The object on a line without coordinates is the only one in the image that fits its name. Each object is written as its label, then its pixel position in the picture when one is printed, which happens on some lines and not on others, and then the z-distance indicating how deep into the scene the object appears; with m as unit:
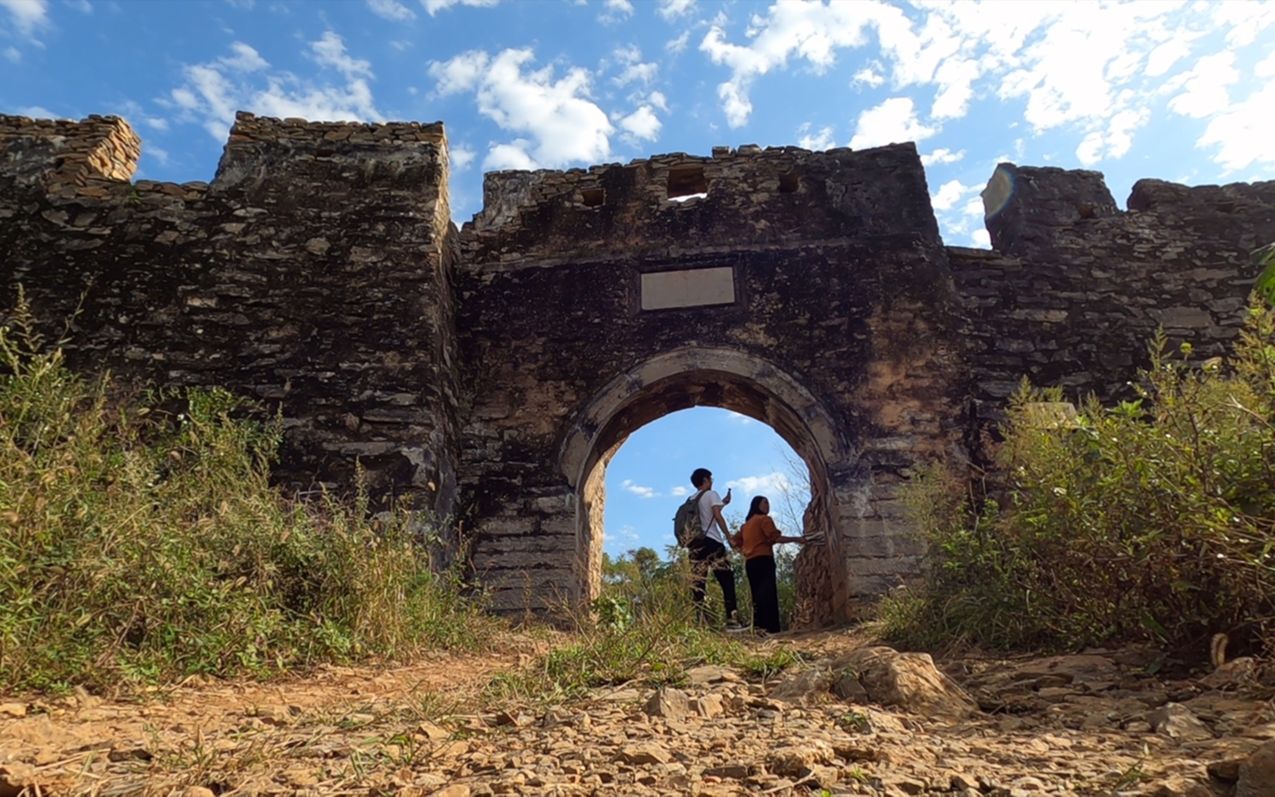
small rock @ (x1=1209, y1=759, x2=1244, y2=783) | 1.45
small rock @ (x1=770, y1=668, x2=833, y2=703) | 2.33
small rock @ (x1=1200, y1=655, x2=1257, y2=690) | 2.08
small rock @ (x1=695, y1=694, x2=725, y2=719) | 2.19
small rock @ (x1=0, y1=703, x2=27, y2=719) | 2.20
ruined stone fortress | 5.78
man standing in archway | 6.33
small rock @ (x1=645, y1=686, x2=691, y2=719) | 2.14
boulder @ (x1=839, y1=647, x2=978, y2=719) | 2.23
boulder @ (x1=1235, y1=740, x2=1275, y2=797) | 1.36
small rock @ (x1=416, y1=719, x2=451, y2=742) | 2.00
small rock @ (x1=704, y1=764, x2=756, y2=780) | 1.64
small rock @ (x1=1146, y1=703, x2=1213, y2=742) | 1.81
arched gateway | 5.89
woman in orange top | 6.16
